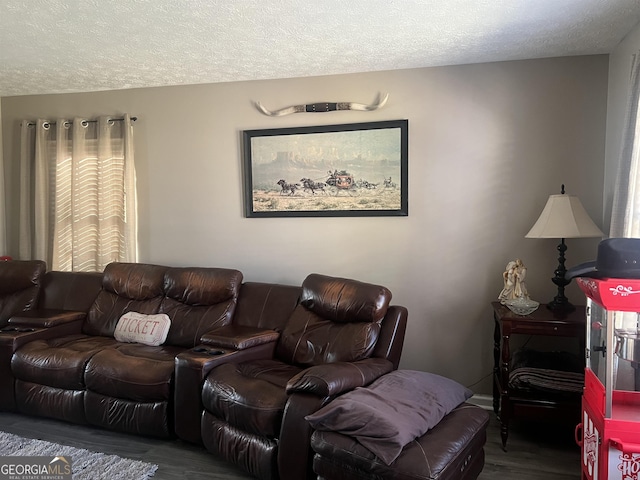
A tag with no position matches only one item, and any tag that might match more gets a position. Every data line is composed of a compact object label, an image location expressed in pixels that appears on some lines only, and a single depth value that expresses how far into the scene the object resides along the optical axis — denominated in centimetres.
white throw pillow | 370
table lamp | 308
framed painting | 378
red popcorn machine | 204
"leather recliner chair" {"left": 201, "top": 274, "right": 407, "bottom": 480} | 248
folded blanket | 296
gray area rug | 271
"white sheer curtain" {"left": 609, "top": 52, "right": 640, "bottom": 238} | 257
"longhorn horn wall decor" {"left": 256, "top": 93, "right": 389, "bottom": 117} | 378
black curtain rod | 445
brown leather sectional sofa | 261
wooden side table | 294
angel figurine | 326
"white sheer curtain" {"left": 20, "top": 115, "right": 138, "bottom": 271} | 447
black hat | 210
